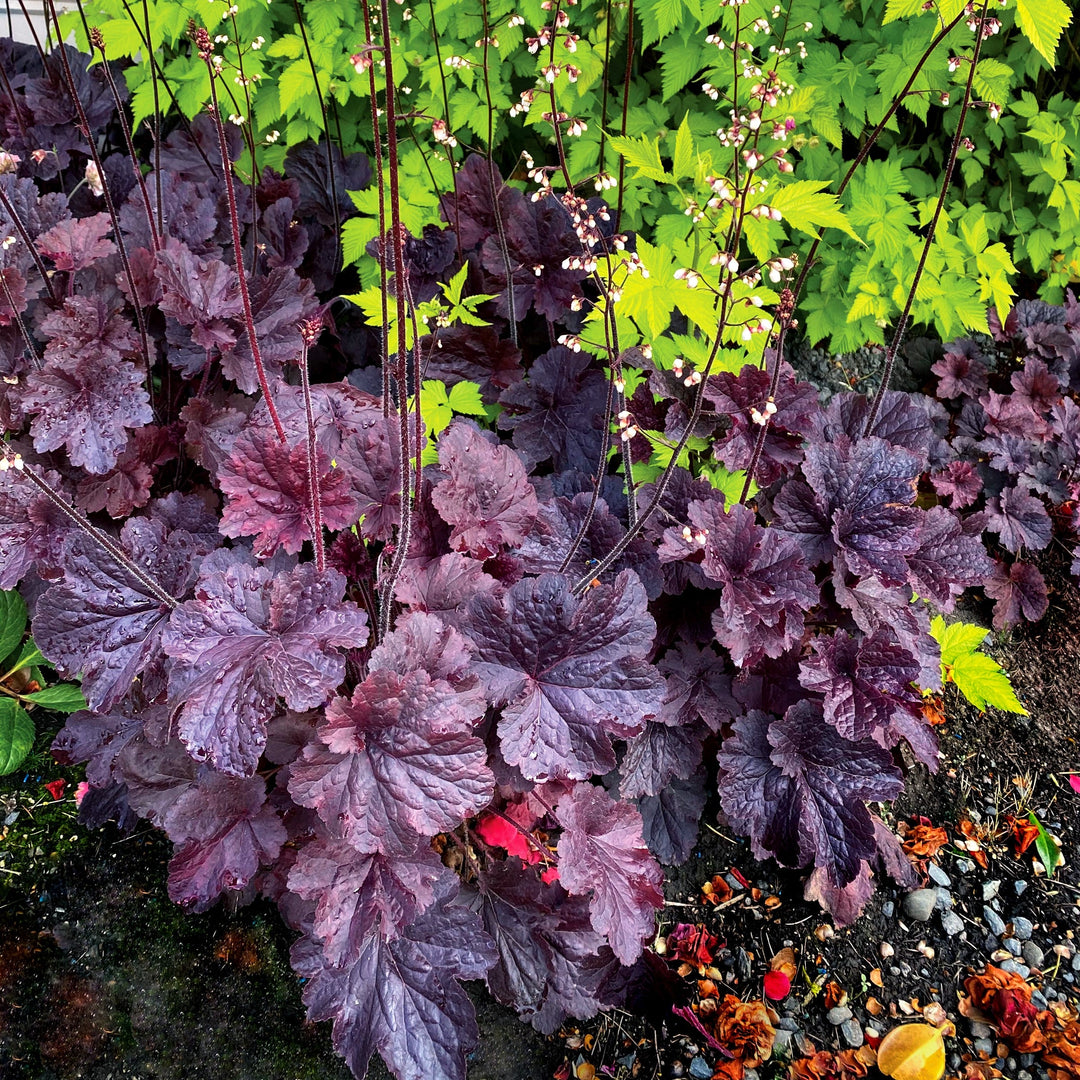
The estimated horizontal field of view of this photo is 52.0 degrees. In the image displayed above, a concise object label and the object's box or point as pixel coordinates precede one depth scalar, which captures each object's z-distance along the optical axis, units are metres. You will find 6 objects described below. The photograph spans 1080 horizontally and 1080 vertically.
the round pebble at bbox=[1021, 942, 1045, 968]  0.72
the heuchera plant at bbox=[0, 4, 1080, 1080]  0.56
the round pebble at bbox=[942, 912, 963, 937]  0.73
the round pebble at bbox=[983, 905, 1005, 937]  0.73
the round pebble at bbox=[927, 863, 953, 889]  0.75
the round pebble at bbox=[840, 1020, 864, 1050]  0.68
